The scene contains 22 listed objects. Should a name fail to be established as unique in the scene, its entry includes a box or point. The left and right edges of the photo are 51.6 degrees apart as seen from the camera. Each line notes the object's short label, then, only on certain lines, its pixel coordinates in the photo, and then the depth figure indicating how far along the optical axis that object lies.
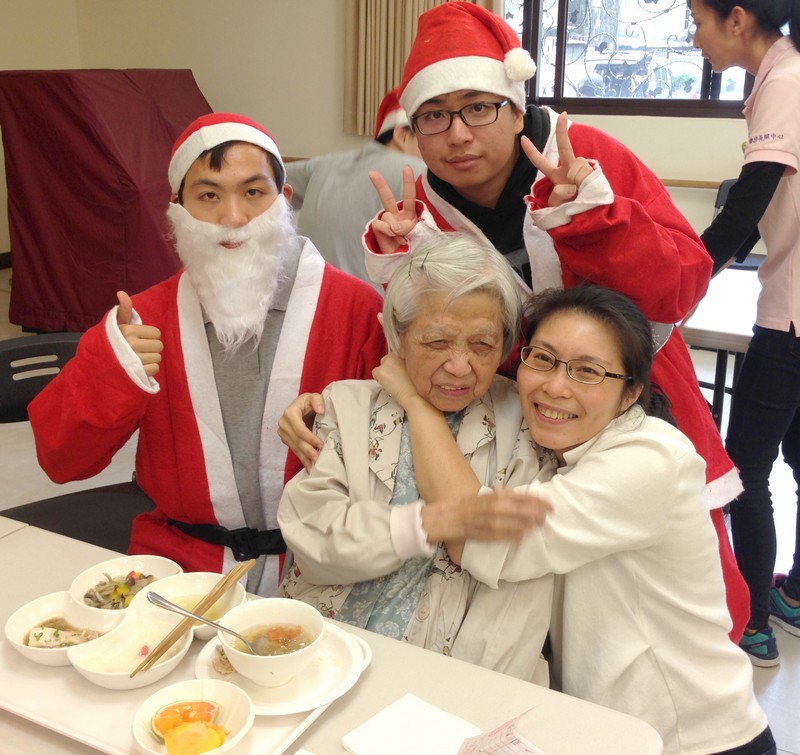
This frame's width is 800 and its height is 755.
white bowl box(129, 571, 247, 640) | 1.25
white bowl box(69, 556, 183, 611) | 1.32
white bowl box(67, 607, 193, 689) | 1.09
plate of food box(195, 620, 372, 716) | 1.06
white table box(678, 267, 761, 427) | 2.53
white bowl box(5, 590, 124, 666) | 1.14
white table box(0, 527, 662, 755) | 1.02
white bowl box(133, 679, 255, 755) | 0.98
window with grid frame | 5.19
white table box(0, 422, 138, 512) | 3.58
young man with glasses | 1.46
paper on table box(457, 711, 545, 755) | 0.97
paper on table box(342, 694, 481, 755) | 1.01
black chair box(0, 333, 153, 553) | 2.05
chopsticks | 1.11
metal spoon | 1.12
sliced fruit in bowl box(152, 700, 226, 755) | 0.97
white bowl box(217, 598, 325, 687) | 1.04
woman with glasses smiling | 1.28
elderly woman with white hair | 1.35
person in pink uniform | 2.12
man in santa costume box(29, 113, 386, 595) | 1.71
